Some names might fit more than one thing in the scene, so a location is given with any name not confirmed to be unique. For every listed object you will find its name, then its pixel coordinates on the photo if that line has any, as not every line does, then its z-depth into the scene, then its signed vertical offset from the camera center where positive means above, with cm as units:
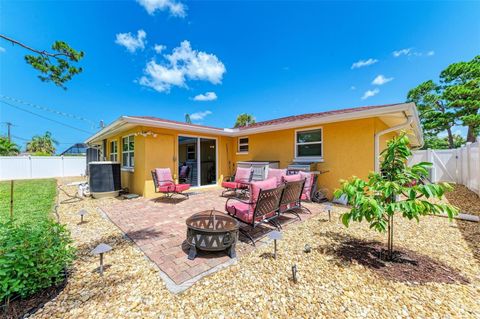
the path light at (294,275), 225 -140
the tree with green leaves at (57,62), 366 +203
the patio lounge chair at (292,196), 413 -84
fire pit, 267 -115
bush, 176 -99
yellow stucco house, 607 +76
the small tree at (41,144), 3039 +299
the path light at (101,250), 229 -110
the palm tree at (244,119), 2312 +519
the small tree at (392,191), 225 -41
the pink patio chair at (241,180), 710 -79
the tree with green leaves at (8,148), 1949 +158
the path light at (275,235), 262 -107
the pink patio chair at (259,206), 333 -88
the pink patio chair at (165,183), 643 -81
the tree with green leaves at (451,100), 1456 +515
